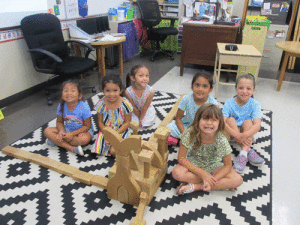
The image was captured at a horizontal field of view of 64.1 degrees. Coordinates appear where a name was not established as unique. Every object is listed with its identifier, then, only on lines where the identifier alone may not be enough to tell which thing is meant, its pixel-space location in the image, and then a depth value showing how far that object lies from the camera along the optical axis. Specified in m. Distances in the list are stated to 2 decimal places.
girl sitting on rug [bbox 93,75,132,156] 1.82
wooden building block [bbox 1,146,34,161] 1.80
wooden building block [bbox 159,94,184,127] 2.04
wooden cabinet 3.44
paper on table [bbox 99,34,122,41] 3.24
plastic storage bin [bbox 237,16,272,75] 3.32
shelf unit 4.99
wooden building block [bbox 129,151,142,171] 1.46
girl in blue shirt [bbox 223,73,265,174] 1.76
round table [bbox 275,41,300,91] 2.89
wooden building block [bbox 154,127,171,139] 1.41
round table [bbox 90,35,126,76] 3.09
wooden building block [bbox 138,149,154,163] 1.23
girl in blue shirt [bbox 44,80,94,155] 1.87
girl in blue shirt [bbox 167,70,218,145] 1.77
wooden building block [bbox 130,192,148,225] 1.26
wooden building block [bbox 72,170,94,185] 1.57
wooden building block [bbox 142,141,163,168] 1.44
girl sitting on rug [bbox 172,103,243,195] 1.41
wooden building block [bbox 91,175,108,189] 1.54
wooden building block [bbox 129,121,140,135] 1.49
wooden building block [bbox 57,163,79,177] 1.64
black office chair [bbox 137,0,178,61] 4.43
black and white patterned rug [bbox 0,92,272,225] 1.34
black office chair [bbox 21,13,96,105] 2.60
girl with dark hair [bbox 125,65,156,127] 2.27
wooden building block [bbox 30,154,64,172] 1.70
